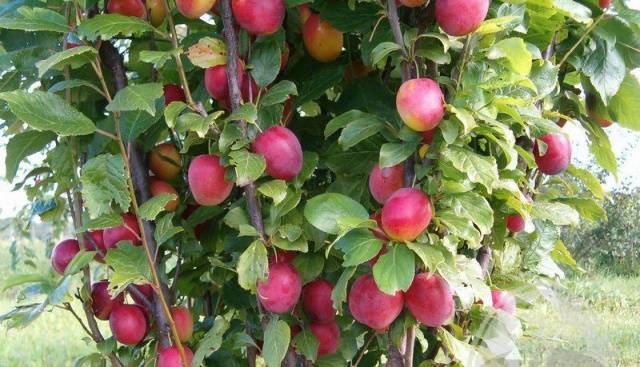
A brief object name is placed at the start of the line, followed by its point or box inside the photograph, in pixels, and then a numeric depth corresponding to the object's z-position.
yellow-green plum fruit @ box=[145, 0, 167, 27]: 1.06
